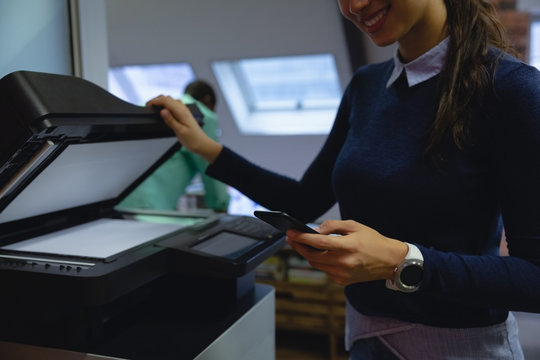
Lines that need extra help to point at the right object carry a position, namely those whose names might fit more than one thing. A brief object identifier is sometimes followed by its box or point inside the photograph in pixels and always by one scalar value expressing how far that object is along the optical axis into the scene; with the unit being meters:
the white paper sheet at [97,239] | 0.90
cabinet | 2.77
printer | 0.76
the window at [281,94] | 3.99
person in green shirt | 1.89
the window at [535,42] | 3.05
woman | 0.74
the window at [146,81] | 4.32
